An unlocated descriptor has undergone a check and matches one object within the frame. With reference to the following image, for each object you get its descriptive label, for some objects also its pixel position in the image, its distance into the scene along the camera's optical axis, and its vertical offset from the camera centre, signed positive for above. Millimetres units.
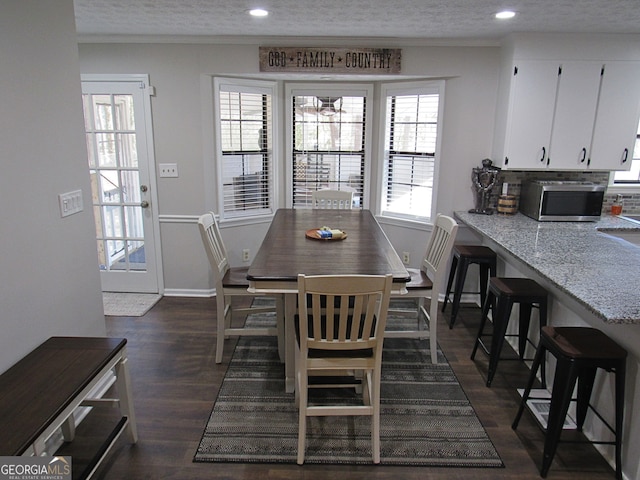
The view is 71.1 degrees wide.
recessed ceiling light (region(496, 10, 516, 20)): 2977 +877
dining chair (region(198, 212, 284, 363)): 3023 -967
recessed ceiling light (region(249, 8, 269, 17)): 2998 +867
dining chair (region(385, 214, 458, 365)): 3050 -928
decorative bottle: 4027 -503
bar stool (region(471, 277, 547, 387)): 2764 -967
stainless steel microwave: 3699 -431
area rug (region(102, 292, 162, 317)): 3990 -1493
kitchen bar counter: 2062 -659
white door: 4004 -381
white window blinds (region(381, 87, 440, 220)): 4234 -78
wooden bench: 1583 -993
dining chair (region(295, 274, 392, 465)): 2016 -943
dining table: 2410 -678
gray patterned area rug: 2289 -1548
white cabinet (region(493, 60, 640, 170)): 3645 +271
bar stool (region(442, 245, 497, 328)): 3602 -935
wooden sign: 3934 +724
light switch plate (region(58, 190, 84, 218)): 2324 -335
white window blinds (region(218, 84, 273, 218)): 4246 -69
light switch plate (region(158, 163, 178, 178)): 4145 -262
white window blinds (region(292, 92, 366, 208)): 4539 -6
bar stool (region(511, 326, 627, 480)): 2055 -982
